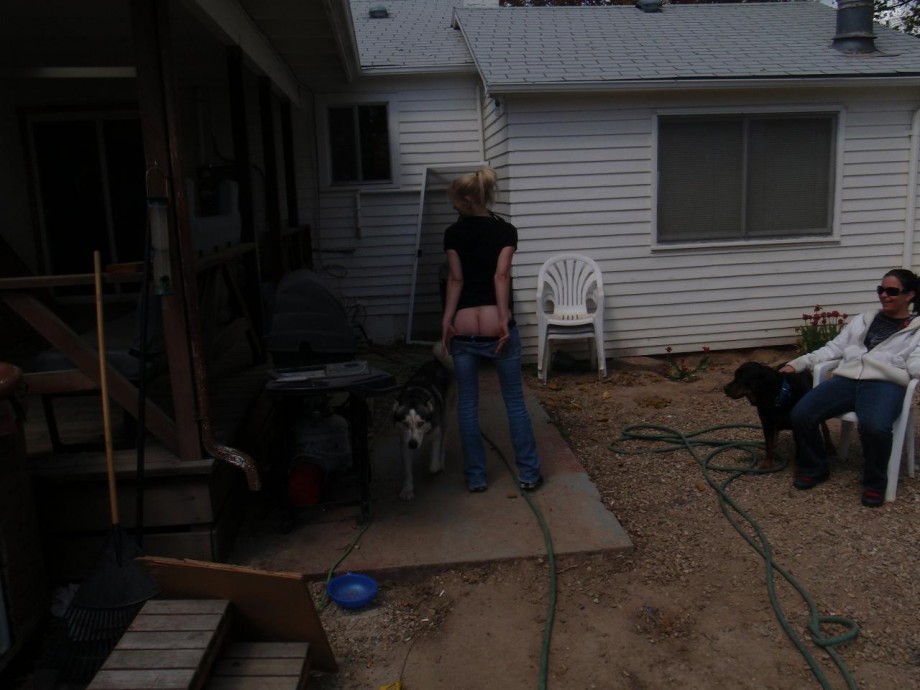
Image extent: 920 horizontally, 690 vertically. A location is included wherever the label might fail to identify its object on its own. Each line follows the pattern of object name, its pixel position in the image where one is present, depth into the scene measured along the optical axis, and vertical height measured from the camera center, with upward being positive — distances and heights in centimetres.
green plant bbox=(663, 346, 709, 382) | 759 -166
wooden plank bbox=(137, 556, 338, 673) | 273 -134
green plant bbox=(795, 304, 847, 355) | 770 -132
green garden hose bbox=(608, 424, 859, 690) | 302 -167
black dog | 455 -112
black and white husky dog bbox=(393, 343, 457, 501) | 421 -112
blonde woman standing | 414 -49
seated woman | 425 -106
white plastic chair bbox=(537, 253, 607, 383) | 747 -99
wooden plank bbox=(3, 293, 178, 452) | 326 -57
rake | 288 -142
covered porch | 337 -8
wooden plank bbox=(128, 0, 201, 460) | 321 +27
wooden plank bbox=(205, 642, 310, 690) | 261 -154
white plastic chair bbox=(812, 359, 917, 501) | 428 -132
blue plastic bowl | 336 -164
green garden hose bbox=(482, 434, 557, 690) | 290 -167
